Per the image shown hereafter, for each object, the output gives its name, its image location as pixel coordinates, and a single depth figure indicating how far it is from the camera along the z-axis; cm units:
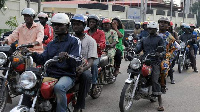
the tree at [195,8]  6880
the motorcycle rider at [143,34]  1106
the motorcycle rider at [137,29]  1543
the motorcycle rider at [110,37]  885
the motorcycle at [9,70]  546
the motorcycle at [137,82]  615
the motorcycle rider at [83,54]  492
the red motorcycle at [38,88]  380
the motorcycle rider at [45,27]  822
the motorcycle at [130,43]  1505
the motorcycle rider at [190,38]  1220
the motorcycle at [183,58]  1220
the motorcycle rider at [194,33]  1273
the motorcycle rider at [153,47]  661
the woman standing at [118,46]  969
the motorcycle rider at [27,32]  655
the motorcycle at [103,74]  738
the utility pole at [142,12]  2763
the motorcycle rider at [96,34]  691
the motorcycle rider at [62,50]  448
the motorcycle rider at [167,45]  693
